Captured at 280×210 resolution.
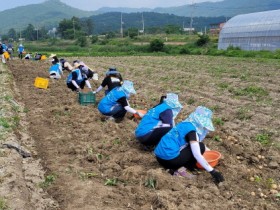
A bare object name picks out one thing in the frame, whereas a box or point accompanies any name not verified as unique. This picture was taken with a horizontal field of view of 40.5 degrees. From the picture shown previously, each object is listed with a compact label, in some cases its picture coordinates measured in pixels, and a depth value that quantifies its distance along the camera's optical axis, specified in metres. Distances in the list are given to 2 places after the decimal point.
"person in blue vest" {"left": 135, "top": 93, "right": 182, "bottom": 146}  6.01
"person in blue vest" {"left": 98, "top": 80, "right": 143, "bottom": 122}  7.89
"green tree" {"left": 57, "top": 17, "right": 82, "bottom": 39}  93.88
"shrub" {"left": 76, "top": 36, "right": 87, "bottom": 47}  55.56
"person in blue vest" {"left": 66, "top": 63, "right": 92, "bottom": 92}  12.07
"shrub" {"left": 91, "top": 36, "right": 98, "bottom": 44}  61.75
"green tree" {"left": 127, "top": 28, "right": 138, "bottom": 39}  61.55
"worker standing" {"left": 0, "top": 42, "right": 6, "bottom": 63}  23.88
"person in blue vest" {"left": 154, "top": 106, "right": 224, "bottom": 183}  5.06
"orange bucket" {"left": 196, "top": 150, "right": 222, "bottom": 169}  5.57
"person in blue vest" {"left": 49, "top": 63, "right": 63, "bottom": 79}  15.78
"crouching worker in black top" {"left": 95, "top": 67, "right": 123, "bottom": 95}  9.37
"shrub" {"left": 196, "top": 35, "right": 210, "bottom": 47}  41.03
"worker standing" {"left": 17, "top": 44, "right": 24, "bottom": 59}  30.08
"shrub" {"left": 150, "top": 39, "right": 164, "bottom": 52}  40.89
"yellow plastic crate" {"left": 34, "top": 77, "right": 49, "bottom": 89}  13.69
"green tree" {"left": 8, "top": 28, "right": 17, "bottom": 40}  133.75
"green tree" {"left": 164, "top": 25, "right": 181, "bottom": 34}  75.06
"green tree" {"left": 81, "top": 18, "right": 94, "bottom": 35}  119.62
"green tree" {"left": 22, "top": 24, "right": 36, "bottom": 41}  109.19
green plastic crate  10.20
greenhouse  31.47
